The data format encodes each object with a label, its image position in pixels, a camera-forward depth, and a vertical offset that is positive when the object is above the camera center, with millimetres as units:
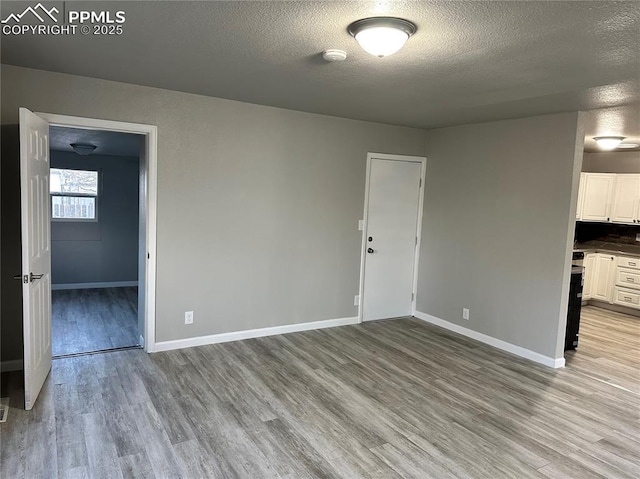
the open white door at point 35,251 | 2846 -444
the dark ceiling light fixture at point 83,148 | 6012 +592
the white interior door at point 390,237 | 5320 -392
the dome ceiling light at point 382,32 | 2117 +840
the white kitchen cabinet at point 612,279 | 6285 -922
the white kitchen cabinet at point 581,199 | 6798 +245
